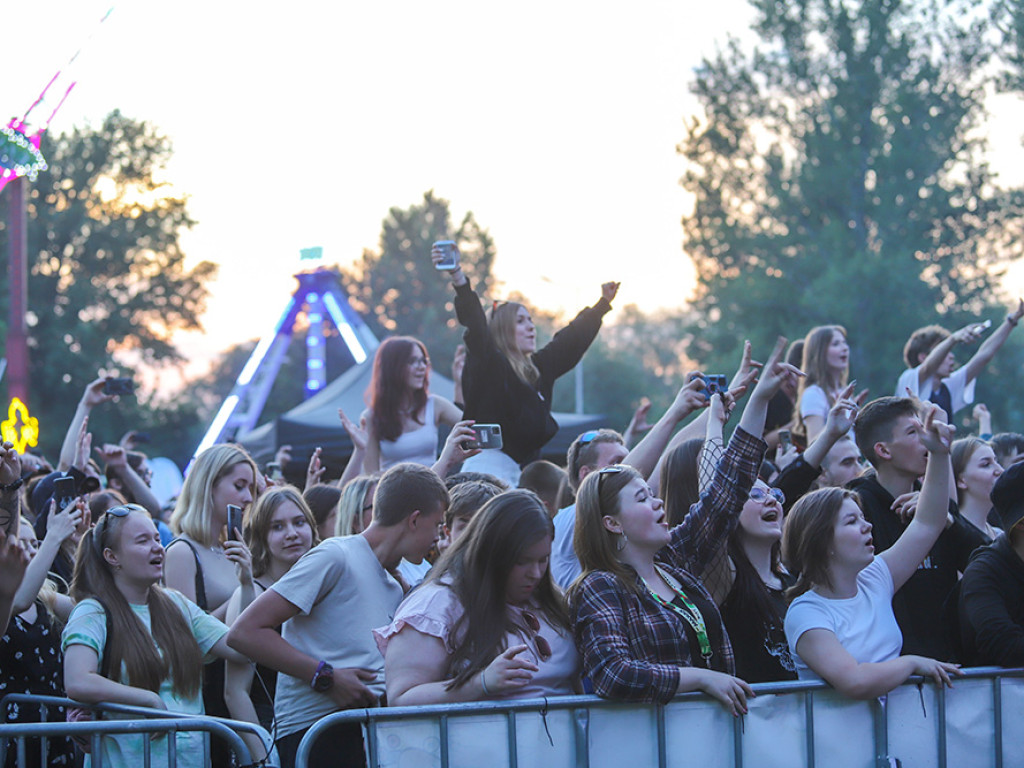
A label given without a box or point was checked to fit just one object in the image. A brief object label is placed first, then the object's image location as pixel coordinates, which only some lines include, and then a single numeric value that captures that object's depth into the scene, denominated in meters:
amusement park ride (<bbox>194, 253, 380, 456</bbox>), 25.41
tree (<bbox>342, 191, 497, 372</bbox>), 67.75
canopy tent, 14.77
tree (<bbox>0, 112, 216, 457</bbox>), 41.75
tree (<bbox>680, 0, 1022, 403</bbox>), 34.88
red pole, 21.89
